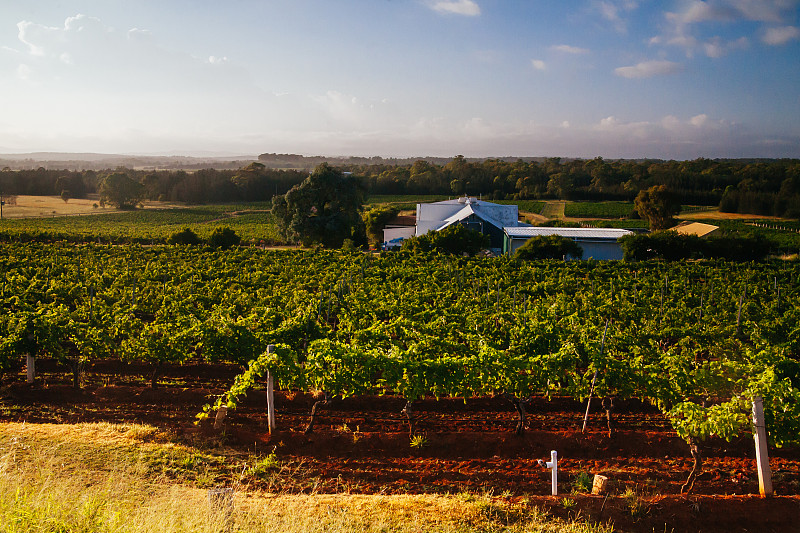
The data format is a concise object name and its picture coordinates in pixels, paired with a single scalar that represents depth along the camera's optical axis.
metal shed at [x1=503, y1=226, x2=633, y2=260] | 36.75
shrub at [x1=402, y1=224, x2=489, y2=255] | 35.53
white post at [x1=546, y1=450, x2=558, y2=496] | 6.63
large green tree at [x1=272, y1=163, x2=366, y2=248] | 43.19
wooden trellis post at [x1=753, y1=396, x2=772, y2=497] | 6.88
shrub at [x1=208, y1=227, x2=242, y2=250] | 39.78
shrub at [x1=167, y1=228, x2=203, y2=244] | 42.59
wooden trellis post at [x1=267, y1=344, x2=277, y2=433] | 9.10
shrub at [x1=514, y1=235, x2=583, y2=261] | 33.84
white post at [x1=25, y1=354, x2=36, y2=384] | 11.44
